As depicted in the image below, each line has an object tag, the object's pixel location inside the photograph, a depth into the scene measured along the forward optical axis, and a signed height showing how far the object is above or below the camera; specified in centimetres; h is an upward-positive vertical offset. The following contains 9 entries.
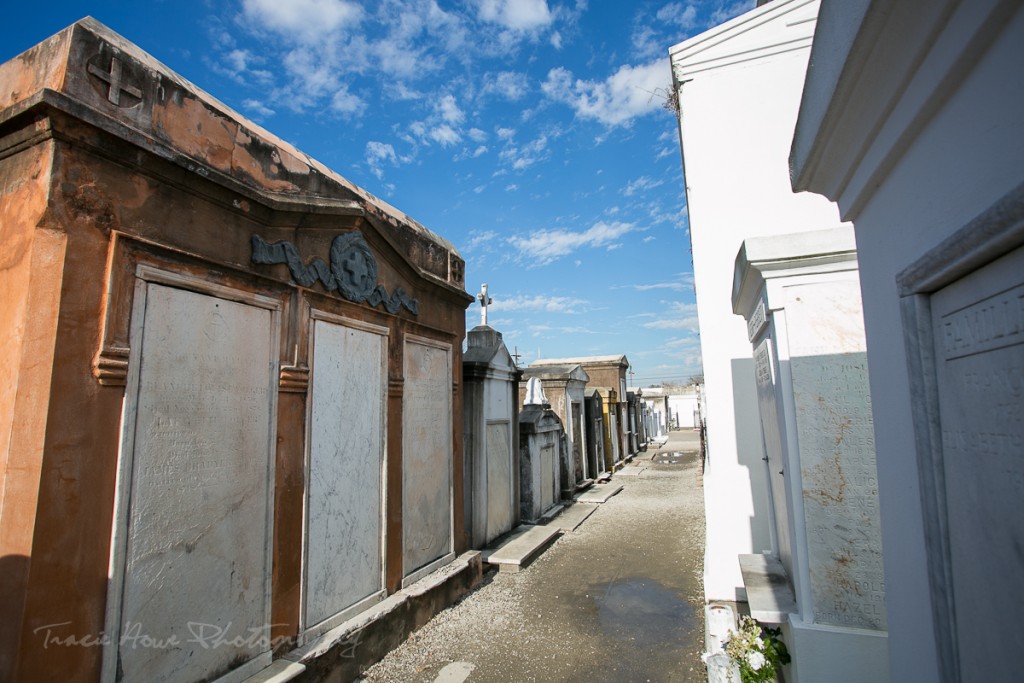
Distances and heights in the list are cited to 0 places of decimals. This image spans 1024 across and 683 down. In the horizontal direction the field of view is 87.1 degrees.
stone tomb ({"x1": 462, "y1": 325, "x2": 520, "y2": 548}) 728 -30
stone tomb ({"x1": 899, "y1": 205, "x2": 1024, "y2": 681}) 106 -4
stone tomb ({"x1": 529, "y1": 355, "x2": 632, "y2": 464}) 1898 +145
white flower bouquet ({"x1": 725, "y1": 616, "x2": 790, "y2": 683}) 310 -142
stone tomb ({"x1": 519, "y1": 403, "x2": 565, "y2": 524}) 923 -85
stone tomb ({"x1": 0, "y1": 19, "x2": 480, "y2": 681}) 255 +19
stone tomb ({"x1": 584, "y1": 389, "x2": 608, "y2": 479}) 1421 -50
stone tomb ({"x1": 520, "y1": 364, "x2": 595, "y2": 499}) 1272 +18
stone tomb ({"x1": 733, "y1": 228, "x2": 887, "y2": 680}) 271 -16
